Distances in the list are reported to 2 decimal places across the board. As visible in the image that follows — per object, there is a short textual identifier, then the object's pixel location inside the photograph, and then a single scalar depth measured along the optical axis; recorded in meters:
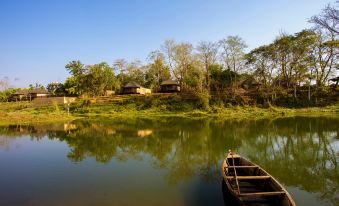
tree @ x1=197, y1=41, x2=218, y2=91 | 51.97
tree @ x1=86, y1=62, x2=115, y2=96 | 57.25
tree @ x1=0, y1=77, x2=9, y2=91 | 83.49
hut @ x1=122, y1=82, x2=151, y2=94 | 59.25
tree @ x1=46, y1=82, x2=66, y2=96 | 71.81
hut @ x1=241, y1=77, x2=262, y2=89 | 51.74
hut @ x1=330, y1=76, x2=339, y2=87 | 46.22
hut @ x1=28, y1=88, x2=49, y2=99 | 70.44
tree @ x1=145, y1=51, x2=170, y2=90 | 67.29
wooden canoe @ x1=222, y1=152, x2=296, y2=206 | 7.31
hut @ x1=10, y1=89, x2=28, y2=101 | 75.19
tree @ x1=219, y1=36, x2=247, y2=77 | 49.56
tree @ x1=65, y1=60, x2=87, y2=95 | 58.72
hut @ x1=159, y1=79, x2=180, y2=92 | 58.38
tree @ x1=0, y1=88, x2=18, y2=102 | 75.97
